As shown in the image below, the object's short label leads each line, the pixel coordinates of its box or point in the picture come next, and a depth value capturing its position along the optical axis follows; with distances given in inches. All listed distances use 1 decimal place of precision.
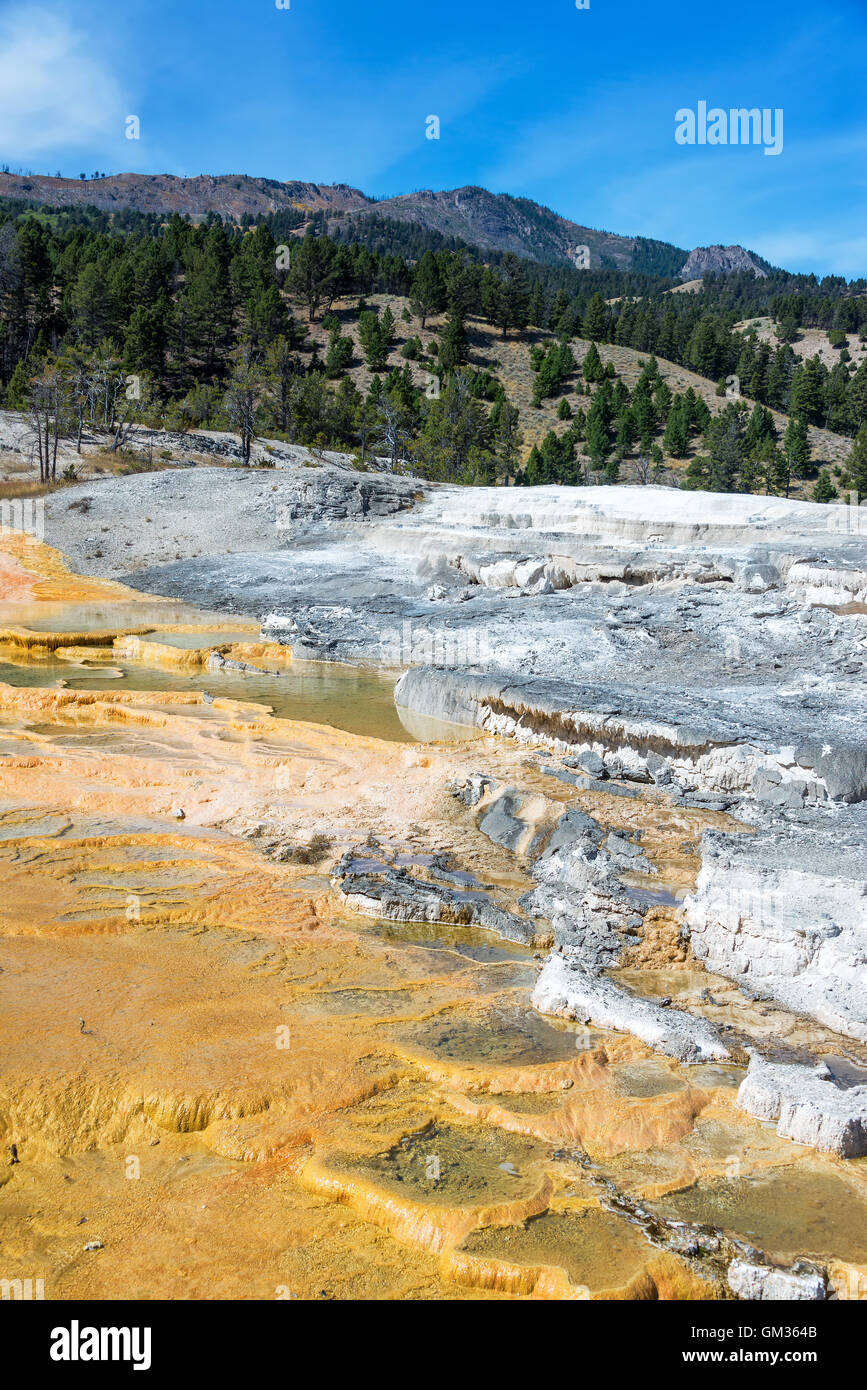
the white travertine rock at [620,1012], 210.5
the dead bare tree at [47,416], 1390.3
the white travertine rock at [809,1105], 172.2
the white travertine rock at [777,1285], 135.3
